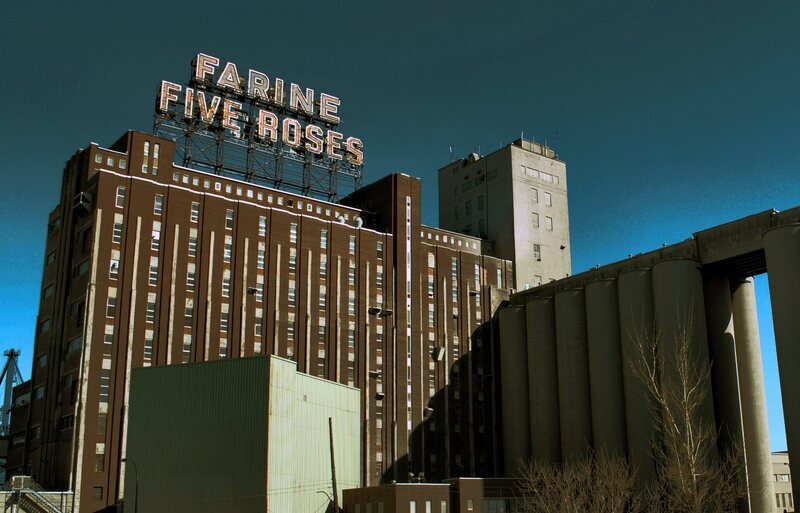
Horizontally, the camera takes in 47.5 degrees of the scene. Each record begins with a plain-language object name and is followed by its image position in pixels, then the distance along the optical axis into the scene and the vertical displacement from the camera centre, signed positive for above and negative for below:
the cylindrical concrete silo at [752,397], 91.19 +9.32
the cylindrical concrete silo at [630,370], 93.56 +12.75
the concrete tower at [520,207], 132.00 +41.46
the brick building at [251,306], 92.62 +20.91
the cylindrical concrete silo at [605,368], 99.31 +13.21
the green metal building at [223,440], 76.25 +4.53
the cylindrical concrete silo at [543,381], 108.56 +12.99
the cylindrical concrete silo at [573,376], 104.44 +13.05
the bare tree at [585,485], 78.38 +0.46
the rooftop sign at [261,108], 114.19 +48.99
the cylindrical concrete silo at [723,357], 92.94 +13.43
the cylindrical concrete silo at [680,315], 91.25 +17.51
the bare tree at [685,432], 77.88 +5.33
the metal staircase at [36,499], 83.94 -0.30
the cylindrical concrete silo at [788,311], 81.94 +16.10
